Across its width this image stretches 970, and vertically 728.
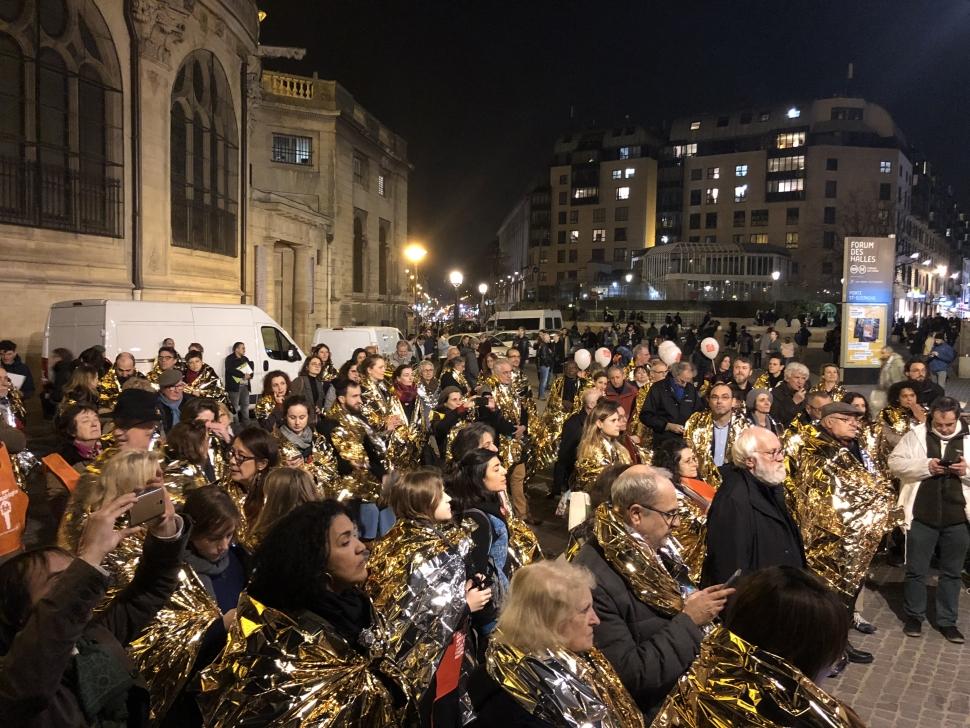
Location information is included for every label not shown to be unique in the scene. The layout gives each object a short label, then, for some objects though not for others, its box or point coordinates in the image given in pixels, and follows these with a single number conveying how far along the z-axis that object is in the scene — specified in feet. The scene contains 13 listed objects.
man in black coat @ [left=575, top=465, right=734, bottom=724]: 8.75
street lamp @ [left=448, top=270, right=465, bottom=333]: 95.36
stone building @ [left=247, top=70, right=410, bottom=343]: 88.74
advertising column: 61.41
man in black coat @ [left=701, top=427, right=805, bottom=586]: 12.42
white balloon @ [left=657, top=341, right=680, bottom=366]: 35.01
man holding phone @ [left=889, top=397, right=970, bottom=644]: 18.45
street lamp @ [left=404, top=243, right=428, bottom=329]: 74.23
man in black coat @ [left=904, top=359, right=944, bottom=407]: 25.67
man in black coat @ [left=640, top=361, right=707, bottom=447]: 27.07
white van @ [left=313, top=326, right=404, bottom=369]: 63.36
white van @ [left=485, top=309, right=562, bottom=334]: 112.64
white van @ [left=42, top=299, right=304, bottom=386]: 41.47
